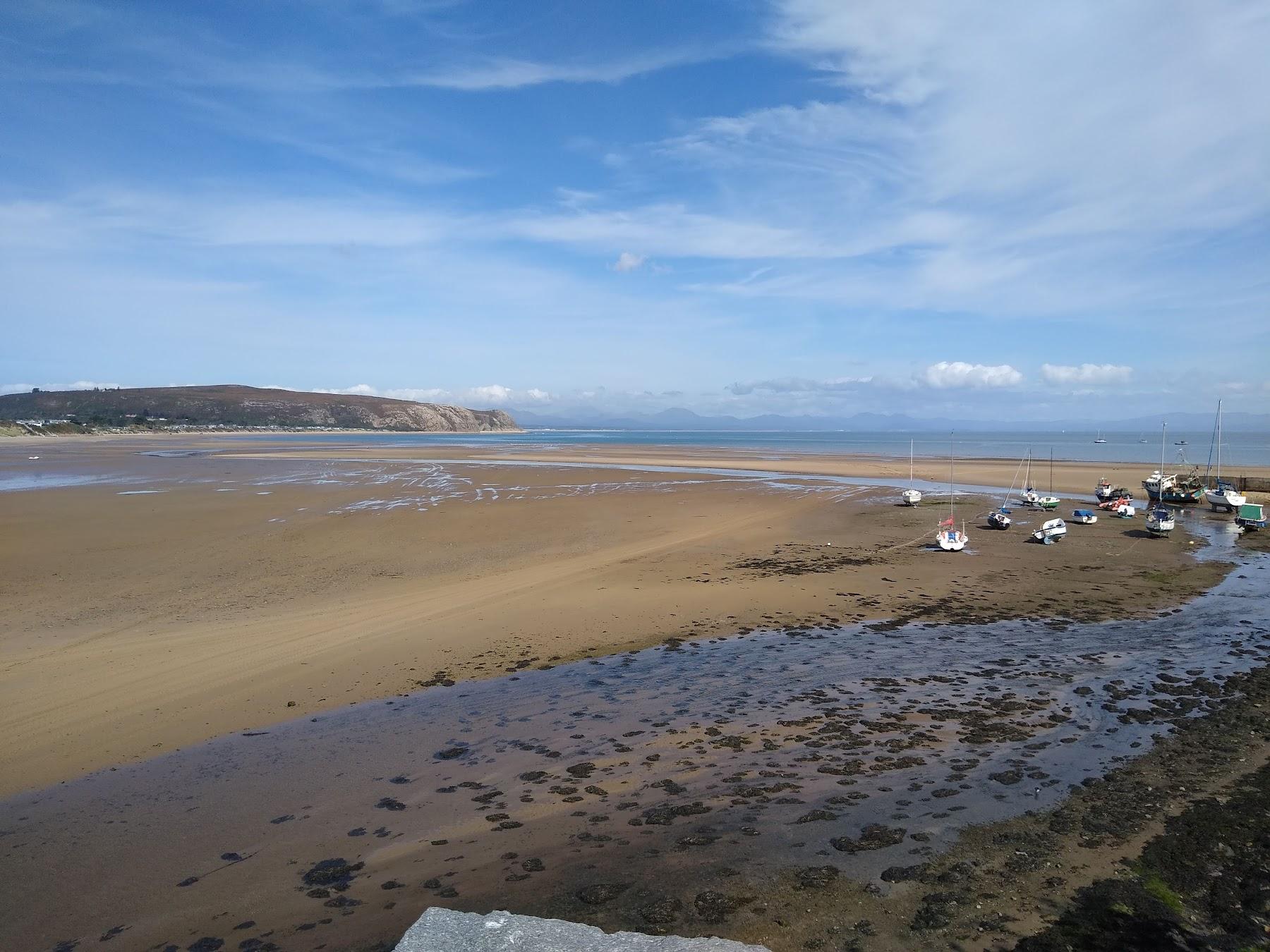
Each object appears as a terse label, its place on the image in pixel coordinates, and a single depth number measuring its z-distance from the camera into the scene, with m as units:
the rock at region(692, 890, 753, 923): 4.97
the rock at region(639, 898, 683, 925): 4.90
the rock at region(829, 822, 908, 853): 5.93
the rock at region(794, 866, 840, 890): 5.36
